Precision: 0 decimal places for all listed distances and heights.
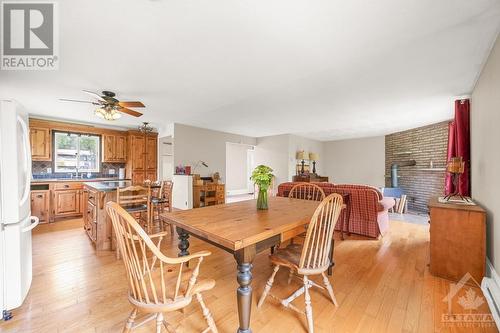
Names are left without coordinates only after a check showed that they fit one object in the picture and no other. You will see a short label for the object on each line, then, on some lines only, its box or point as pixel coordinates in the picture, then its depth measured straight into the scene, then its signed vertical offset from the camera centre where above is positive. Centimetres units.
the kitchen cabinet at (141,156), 550 +26
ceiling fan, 293 +88
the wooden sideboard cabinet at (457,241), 200 -76
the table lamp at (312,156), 748 +33
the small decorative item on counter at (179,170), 535 -11
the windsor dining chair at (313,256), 146 -70
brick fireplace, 503 +13
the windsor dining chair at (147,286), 109 -69
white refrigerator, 156 -35
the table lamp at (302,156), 709 +33
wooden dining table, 128 -44
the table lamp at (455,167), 245 -2
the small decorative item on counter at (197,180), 536 -37
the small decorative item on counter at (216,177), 609 -34
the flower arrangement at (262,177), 194 -11
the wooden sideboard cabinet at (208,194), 536 -77
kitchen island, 286 -76
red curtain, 301 +42
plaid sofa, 329 -70
